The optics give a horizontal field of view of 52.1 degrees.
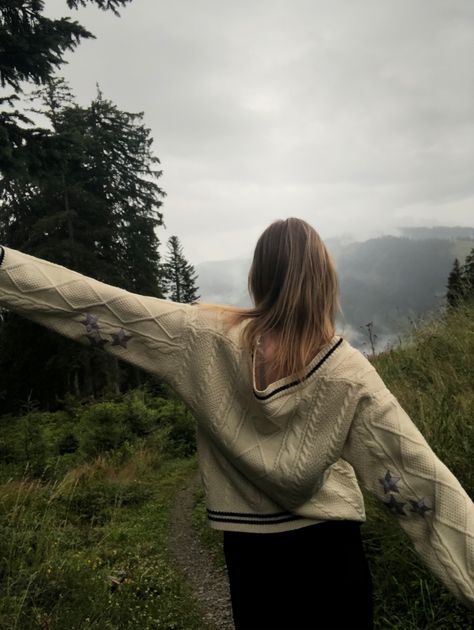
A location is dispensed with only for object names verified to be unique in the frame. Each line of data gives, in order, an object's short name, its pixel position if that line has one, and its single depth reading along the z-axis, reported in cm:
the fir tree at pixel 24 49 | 708
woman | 158
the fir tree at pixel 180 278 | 3997
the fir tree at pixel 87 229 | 1947
